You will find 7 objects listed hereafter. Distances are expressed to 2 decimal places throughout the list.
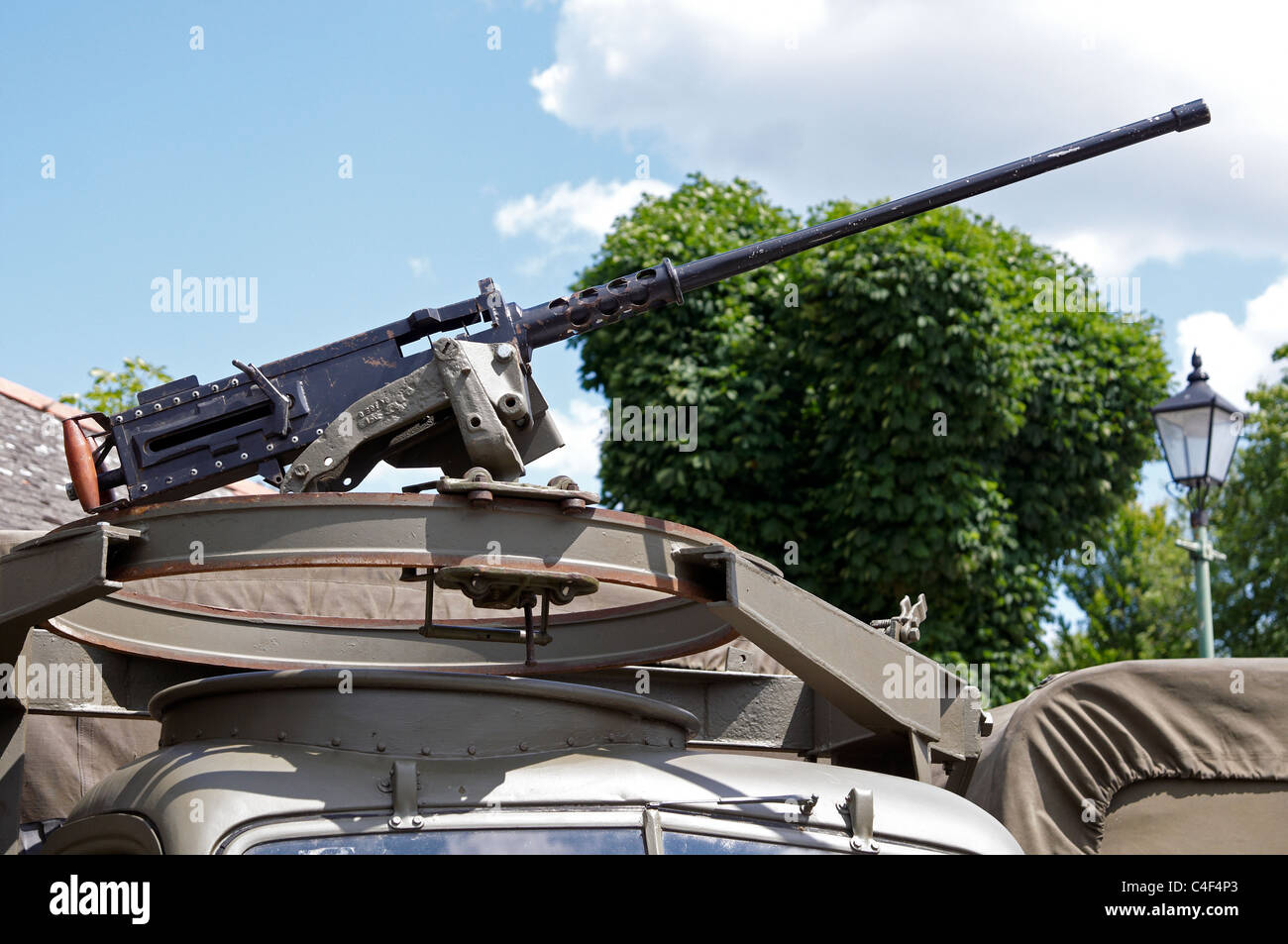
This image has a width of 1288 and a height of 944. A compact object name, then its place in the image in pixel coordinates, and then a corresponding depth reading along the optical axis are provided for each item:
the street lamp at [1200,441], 9.24
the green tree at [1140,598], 35.66
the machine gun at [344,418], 3.86
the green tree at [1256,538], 26.77
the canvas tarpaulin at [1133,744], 4.04
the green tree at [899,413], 15.14
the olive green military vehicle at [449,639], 3.11
